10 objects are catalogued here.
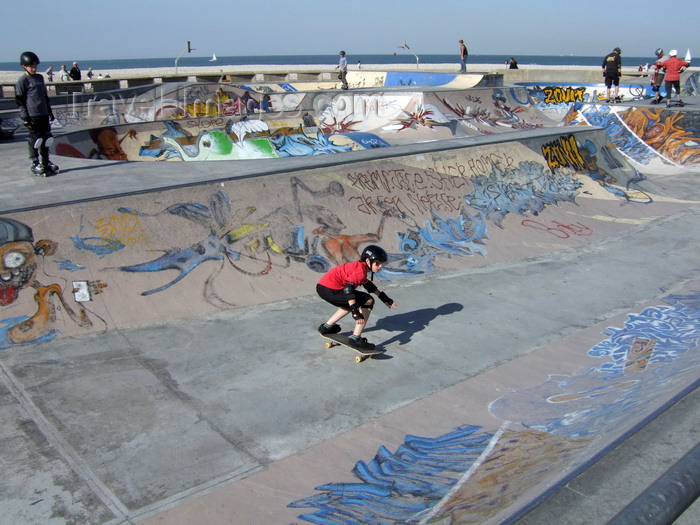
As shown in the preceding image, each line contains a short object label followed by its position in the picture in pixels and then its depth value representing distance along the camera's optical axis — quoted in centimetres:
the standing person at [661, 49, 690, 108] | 1855
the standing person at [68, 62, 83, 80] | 2741
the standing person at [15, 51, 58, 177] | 781
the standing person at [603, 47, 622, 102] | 2033
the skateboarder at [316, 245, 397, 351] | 586
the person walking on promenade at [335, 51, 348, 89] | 2734
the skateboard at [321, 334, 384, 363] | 620
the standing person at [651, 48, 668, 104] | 2042
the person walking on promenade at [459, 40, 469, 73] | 2947
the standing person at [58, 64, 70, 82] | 2747
